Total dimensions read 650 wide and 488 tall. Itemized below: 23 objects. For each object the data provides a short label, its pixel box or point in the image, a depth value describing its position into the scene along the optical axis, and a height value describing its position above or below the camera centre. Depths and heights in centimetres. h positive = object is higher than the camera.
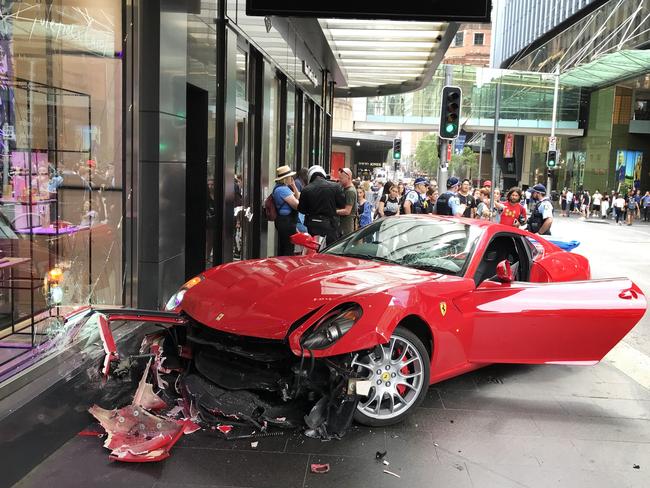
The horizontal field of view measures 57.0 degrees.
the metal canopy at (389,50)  1257 +316
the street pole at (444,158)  1195 +37
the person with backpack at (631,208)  3066 -124
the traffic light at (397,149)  3226 +141
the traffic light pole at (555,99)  4026 +558
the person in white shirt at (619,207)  3144 -126
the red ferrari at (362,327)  377 -105
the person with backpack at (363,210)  1274 -78
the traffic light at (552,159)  3059 +110
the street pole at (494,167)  1466 +31
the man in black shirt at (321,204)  868 -46
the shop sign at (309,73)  1387 +242
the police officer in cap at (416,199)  1127 -44
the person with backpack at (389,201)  1221 -56
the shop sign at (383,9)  641 +176
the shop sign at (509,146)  5516 +304
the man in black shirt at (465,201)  1131 -46
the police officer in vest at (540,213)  1049 -59
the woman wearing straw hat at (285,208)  905 -57
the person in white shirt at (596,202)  3625 -118
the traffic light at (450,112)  1134 +122
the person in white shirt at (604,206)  3500 -138
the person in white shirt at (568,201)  3788 -127
